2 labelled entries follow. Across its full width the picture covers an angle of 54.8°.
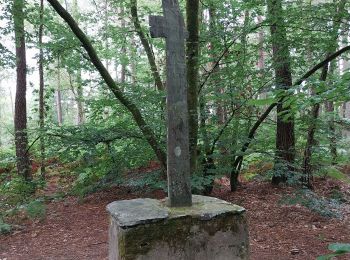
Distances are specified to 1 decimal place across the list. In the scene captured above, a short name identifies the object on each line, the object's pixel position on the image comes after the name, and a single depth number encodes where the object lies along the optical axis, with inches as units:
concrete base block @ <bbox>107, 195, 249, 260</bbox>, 119.4
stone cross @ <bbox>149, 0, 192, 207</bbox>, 133.2
